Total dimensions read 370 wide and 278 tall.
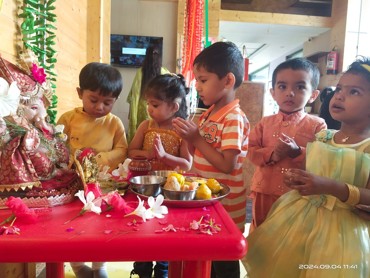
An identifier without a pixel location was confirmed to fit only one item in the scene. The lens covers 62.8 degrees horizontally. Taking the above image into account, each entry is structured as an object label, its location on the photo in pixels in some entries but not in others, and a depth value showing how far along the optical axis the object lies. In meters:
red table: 0.52
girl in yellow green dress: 0.84
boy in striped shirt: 1.07
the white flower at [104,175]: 0.92
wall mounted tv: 4.41
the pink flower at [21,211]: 0.61
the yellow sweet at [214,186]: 0.84
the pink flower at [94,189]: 0.74
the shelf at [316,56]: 5.46
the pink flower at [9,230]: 0.55
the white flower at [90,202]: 0.67
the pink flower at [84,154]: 0.85
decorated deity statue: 0.68
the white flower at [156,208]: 0.66
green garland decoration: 1.15
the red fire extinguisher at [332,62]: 5.09
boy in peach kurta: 1.18
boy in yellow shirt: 1.13
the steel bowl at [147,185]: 0.80
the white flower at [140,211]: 0.65
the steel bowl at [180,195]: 0.75
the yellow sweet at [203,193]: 0.76
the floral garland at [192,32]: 1.92
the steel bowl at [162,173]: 0.97
